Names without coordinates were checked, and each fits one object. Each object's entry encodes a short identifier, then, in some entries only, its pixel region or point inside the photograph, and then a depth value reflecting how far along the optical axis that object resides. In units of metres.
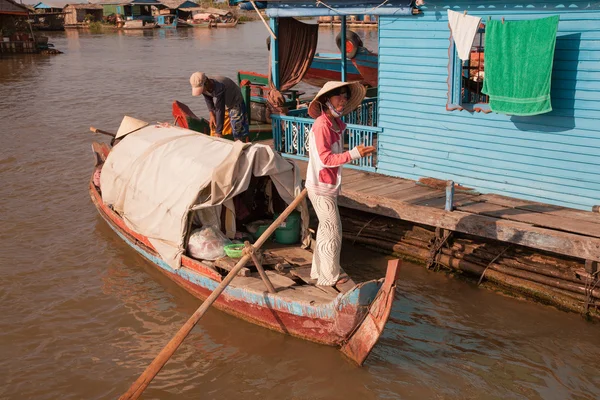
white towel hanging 8.20
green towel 7.67
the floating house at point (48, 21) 61.09
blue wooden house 7.78
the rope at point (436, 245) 8.53
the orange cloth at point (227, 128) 11.92
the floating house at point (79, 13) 66.94
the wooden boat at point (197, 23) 63.38
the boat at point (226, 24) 63.47
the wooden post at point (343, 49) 12.59
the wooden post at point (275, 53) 11.35
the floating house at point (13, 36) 39.12
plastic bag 7.86
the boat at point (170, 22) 62.97
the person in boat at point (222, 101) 9.69
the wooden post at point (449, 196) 8.09
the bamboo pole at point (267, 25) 11.04
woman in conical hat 6.48
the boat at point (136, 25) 60.16
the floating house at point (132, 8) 63.31
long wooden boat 6.27
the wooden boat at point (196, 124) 12.38
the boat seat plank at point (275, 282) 7.18
